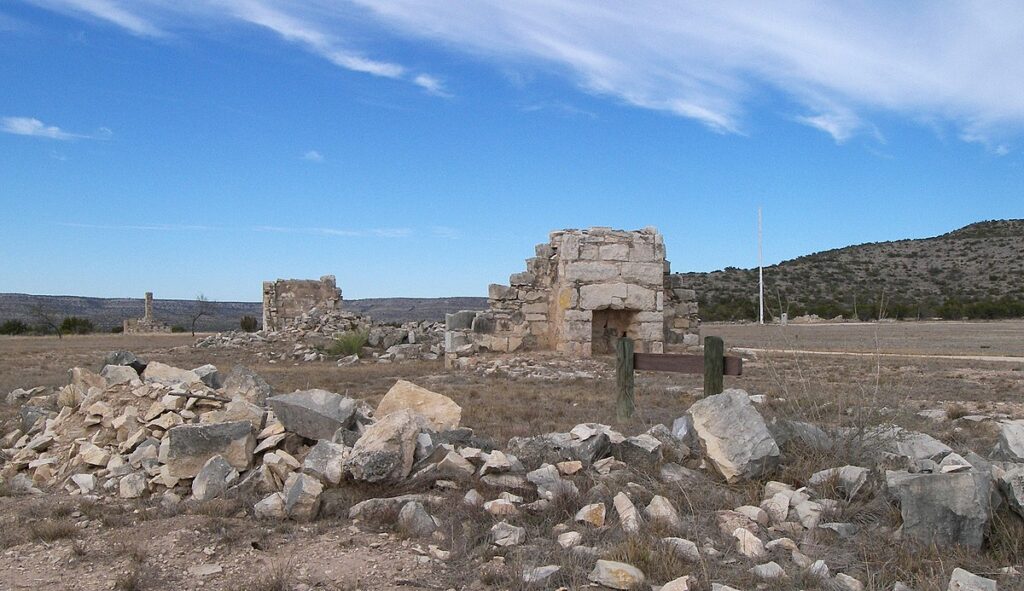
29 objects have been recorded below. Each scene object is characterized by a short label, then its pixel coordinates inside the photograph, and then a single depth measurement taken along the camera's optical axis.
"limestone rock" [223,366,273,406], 7.27
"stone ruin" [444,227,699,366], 15.20
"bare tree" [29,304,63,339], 41.68
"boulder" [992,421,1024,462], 5.04
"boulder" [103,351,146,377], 9.23
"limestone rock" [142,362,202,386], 7.34
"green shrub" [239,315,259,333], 40.06
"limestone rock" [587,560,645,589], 3.72
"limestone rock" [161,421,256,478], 5.54
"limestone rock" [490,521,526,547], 4.33
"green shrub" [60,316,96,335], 43.09
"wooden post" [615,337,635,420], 7.78
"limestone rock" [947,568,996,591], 3.39
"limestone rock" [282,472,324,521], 4.79
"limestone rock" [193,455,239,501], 5.25
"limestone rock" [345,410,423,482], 5.05
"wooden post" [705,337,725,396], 7.17
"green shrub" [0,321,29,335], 43.38
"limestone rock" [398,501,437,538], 4.49
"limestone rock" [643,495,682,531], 4.46
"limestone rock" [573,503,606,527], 4.53
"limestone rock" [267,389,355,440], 5.93
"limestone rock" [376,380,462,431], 6.70
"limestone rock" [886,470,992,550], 3.97
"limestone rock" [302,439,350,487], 5.14
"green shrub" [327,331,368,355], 19.52
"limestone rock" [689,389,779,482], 5.04
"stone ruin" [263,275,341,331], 29.39
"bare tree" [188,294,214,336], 54.54
